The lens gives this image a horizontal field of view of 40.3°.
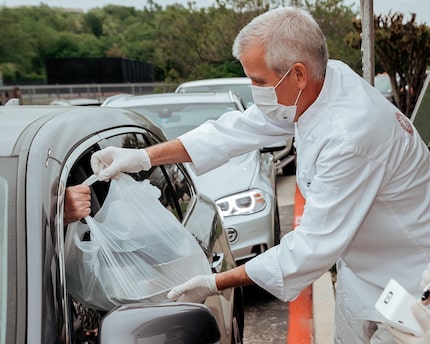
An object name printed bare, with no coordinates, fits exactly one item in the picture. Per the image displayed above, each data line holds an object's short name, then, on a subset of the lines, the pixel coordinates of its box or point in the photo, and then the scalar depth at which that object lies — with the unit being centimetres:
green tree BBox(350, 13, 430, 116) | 804
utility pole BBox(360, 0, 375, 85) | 434
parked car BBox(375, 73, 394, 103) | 1492
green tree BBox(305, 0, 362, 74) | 2352
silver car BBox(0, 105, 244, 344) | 140
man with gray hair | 176
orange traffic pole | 376
